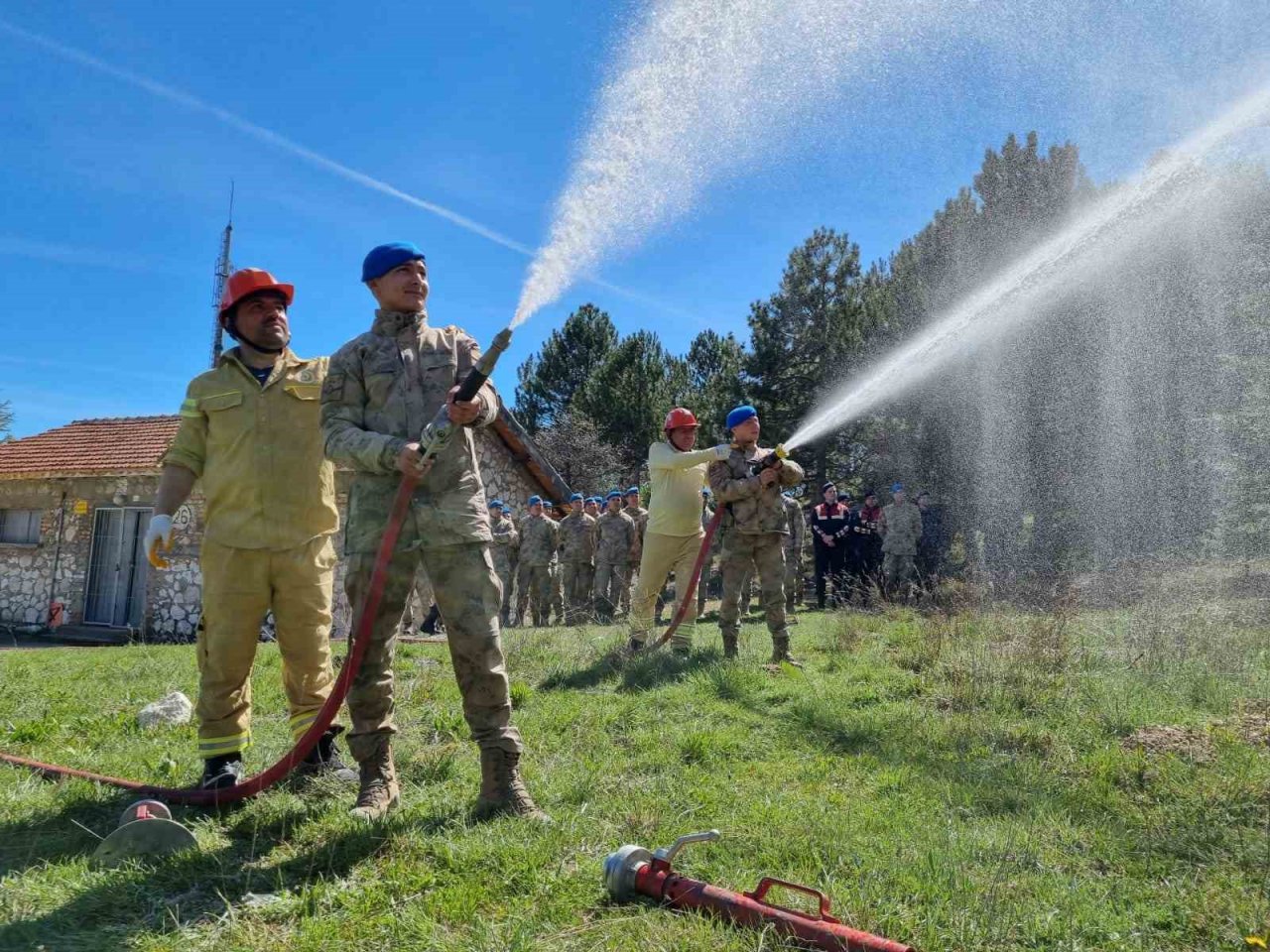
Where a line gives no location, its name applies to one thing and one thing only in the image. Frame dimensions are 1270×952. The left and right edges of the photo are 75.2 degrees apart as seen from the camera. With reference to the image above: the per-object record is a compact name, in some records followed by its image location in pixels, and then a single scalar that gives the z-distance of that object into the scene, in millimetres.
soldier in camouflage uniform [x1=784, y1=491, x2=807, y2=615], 14016
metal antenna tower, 30509
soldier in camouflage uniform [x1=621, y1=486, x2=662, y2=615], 14820
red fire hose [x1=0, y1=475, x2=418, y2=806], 3359
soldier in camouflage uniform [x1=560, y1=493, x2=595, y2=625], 15633
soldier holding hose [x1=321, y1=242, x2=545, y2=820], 3426
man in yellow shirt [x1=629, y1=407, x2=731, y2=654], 7340
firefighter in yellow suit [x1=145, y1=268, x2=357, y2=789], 3885
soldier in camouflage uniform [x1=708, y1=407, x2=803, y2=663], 6852
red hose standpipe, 2230
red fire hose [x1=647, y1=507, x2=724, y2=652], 7070
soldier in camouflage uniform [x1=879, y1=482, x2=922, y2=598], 13883
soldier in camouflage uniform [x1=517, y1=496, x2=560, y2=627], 15945
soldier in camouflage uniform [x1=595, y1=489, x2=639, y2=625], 14742
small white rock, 5207
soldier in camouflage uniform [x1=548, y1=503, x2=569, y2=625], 16500
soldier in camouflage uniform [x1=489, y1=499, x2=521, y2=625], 15109
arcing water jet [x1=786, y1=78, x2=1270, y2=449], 14383
